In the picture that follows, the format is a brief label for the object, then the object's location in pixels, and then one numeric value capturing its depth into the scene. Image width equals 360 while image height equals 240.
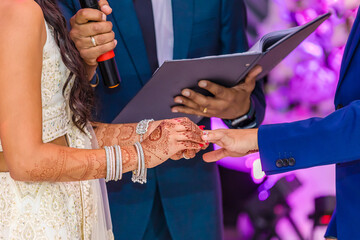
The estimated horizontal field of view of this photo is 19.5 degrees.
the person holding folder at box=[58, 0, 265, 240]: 2.64
